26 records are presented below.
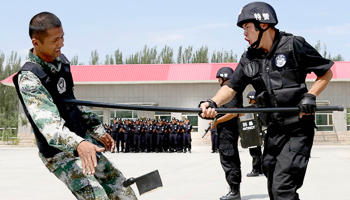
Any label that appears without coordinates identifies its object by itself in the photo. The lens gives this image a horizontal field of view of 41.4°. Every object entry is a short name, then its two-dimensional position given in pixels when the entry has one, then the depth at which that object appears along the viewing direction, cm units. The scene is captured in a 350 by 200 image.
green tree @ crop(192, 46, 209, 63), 5591
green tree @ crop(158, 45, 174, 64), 5634
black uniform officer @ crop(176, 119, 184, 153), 2408
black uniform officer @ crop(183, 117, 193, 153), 2363
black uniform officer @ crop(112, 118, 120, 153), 2492
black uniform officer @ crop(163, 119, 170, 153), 2456
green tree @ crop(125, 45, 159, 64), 5556
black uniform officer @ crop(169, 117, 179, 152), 2424
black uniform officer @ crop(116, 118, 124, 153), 2480
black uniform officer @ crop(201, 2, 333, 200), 368
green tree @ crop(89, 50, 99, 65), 5550
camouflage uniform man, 293
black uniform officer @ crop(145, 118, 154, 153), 2450
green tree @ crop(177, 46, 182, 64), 5607
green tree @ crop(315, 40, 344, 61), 5081
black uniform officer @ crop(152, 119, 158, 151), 2464
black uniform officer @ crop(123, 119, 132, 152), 2436
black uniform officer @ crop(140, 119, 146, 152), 2453
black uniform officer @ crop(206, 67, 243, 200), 660
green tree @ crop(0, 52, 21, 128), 5250
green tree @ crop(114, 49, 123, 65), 5497
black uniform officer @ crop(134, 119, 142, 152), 2431
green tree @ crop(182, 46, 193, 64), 5591
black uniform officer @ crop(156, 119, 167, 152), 2441
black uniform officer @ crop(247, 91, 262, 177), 999
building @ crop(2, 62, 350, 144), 3544
